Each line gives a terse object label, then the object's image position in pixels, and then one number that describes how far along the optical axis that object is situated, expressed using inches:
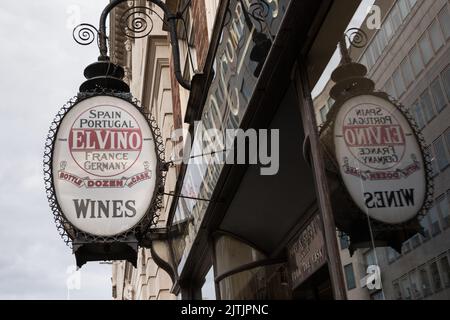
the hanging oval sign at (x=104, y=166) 211.5
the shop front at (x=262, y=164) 155.7
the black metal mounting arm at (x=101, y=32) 265.6
